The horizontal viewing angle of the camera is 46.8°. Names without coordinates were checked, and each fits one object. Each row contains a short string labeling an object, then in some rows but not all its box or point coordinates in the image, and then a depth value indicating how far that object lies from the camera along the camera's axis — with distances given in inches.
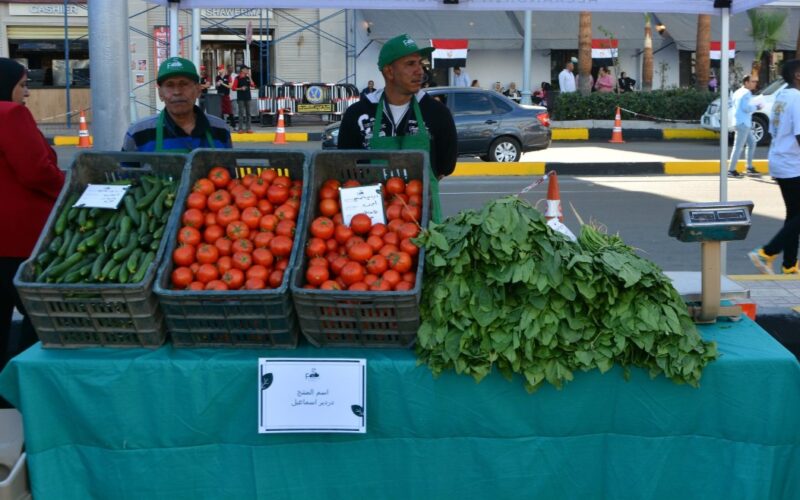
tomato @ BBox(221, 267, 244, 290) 137.6
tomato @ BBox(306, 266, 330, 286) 137.8
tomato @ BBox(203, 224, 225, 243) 146.3
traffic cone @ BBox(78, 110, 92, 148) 802.2
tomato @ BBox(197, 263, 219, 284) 139.5
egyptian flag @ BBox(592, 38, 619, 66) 1182.9
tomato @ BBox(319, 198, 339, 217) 152.3
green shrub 977.5
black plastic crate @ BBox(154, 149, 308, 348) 134.6
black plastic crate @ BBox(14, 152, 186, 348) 135.0
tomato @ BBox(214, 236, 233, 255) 144.5
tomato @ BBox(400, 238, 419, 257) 141.9
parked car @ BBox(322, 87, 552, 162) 685.3
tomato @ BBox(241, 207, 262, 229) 148.3
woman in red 168.9
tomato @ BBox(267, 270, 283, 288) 138.9
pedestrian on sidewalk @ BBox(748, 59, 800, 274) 286.7
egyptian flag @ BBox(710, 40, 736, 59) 1157.0
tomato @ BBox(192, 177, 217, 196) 152.9
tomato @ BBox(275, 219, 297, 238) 147.3
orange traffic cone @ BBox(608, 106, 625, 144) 897.5
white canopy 218.4
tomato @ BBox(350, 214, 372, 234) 146.7
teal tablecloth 135.6
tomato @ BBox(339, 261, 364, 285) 136.7
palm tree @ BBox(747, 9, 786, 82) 1103.6
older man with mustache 187.3
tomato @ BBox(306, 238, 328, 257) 144.2
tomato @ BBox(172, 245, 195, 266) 142.2
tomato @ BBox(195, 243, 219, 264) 141.9
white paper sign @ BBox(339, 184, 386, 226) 151.1
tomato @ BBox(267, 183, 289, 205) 153.2
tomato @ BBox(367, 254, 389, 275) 137.9
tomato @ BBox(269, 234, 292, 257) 143.7
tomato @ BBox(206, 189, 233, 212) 150.1
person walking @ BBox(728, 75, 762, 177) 591.8
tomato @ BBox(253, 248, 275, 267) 141.5
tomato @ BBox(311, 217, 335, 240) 147.1
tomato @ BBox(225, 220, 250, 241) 146.8
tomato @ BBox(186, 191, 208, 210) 150.4
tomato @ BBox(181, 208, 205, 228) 147.9
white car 767.7
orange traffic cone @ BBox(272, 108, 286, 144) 868.6
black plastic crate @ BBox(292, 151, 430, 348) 133.0
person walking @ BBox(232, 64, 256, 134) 935.0
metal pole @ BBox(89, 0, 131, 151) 214.5
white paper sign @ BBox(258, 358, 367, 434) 134.4
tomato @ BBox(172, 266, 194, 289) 139.1
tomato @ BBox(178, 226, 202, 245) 145.0
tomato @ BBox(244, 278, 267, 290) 137.0
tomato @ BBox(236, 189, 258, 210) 150.9
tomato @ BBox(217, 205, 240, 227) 148.0
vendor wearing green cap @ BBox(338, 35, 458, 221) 186.2
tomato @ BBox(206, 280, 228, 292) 136.7
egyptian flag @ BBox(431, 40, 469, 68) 1144.8
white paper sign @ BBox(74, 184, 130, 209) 151.6
